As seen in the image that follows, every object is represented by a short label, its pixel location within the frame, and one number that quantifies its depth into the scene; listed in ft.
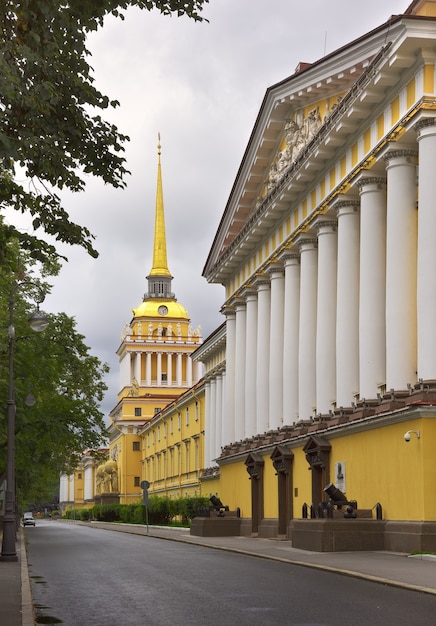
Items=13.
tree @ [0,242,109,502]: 131.03
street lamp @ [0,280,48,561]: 83.56
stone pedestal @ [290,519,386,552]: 85.92
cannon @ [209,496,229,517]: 151.52
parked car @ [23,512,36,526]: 334.44
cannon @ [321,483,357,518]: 90.38
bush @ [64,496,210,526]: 192.95
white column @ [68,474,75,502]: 602.44
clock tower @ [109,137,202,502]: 451.94
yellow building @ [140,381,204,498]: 258.98
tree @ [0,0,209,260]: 37.92
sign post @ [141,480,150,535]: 165.53
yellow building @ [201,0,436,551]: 85.05
